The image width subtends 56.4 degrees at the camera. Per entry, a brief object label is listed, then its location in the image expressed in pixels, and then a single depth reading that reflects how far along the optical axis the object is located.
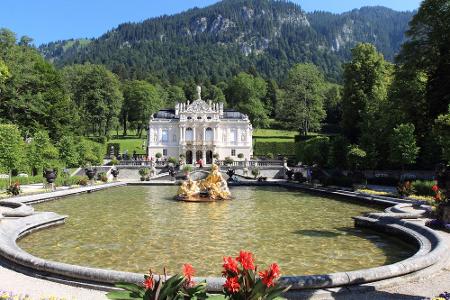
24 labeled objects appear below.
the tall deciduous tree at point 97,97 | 73.19
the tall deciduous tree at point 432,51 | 30.12
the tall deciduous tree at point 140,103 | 89.62
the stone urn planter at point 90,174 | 35.03
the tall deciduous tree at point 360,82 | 43.81
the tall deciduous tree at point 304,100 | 72.25
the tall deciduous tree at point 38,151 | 32.84
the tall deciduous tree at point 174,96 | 108.31
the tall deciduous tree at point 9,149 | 26.66
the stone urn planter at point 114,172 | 42.85
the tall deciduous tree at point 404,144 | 30.12
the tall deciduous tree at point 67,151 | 39.94
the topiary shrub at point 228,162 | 59.79
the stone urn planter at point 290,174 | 40.72
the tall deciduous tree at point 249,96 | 90.44
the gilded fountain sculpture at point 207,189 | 24.58
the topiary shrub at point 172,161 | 59.16
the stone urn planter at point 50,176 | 27.55
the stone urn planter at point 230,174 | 41.87
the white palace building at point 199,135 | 70.00
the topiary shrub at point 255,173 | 45.12
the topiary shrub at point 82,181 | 32.62
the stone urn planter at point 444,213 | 12.77
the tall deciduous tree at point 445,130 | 18.03
